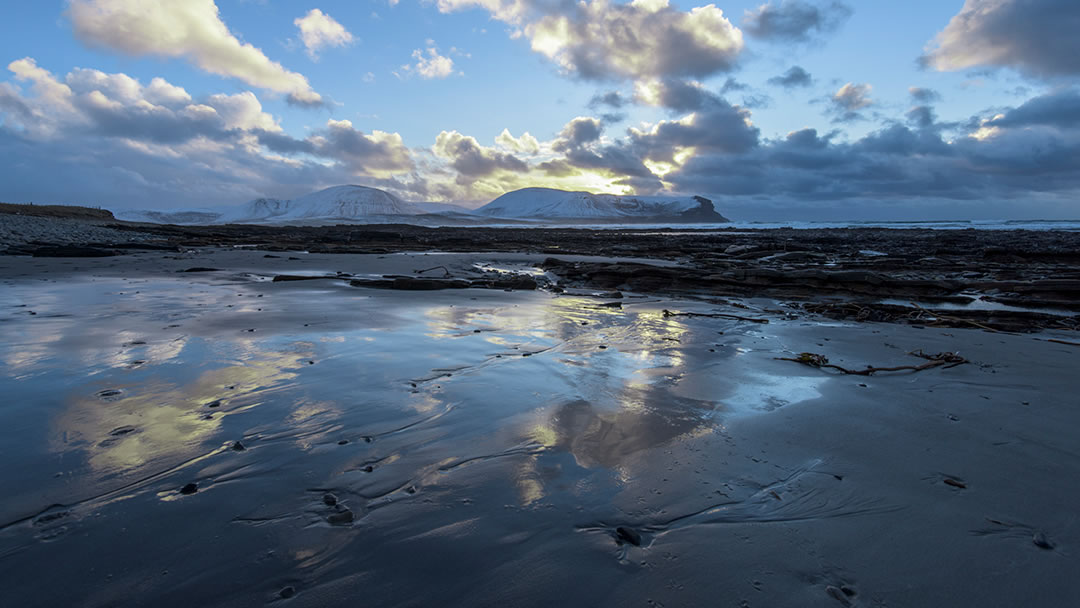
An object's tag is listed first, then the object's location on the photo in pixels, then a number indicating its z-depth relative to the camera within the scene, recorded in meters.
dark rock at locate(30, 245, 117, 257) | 12.43
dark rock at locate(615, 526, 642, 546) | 1.73
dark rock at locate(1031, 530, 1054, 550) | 1.71
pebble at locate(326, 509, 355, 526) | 1.79
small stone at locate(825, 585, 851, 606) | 1.46
